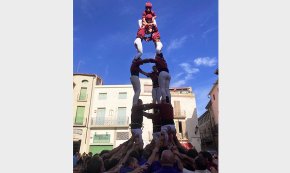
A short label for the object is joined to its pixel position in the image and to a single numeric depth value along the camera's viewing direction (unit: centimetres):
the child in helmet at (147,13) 555
